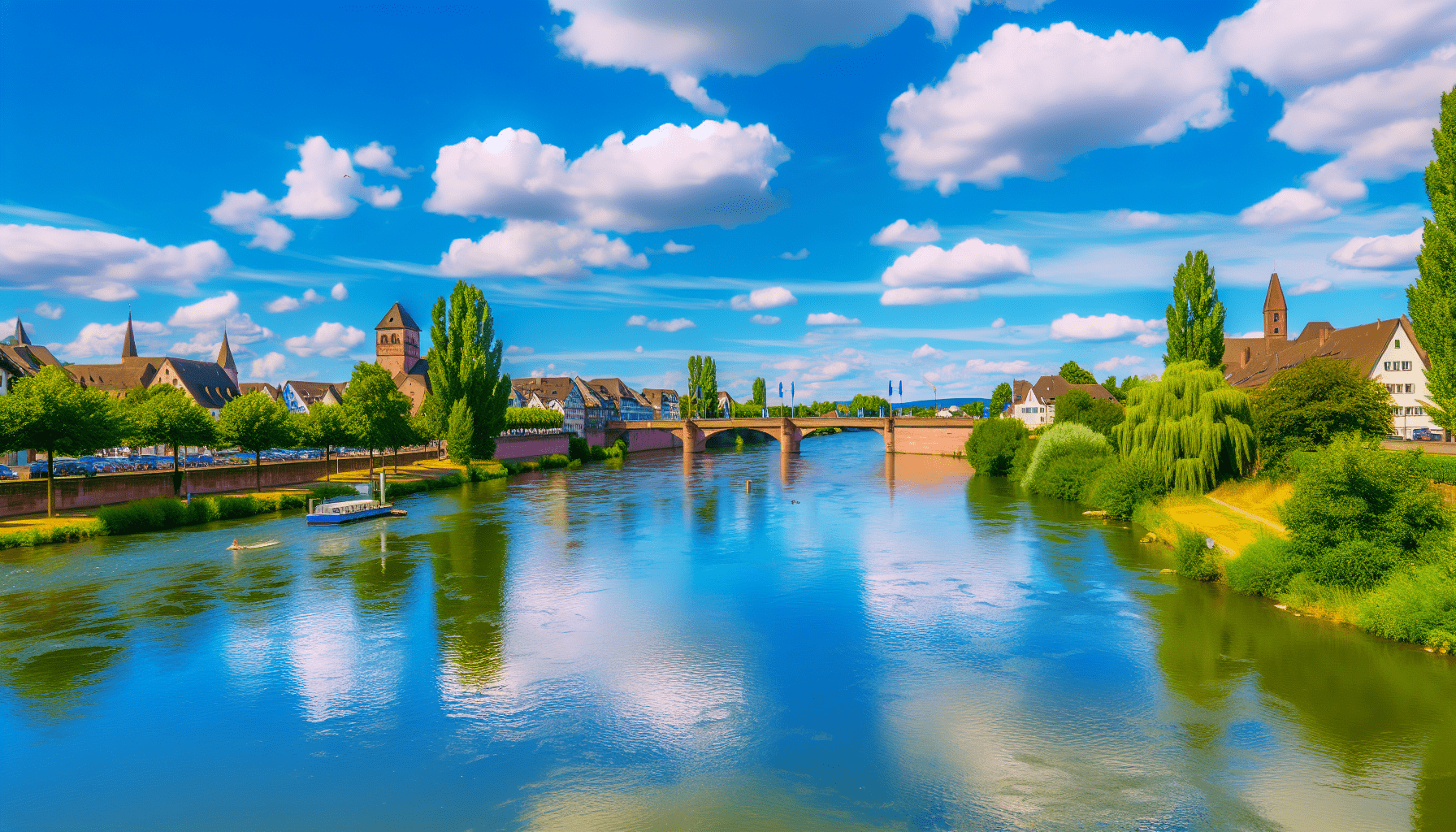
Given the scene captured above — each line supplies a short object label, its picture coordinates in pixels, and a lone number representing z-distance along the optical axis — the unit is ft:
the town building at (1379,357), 195.42
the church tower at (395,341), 457.27
